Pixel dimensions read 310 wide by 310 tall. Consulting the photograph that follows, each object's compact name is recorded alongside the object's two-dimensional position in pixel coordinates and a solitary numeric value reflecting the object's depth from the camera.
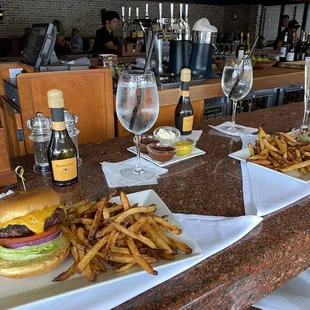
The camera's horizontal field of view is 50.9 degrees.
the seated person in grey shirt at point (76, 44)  8.32
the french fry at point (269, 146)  1.09
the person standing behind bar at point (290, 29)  5.51
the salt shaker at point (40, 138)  1.07
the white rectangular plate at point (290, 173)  0.99
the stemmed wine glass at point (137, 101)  0.97
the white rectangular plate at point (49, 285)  0.55
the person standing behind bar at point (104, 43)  5.88
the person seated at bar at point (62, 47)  7.77
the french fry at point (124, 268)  0.61
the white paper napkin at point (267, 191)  0.88
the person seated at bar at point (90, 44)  8.73
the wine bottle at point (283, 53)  3.74
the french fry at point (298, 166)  1.00
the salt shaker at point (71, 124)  1.10
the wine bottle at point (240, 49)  3.26
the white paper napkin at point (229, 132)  1.47
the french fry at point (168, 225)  0.69
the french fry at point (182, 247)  0.65
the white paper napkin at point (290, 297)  0.96
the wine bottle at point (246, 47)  3.84
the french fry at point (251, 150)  1.12
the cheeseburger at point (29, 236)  0.60
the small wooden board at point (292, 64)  3.38
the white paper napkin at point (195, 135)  1.41
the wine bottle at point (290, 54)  3.67
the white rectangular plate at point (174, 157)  1.14
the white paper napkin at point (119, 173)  1.01
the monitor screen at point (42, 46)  1.98
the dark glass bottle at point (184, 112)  1.38
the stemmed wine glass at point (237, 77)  1.42
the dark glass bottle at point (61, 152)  0.95
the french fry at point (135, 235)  0.64
